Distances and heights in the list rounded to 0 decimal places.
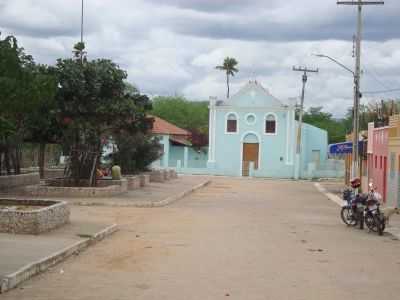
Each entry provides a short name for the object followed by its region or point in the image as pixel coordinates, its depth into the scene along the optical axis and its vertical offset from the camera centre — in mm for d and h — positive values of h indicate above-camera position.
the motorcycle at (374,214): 22047 -1090
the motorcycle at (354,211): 23391 -1069
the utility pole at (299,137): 73000 +3375
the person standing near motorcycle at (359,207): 23312 -951
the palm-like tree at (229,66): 107312 +14215
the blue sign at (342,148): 54656 +1863
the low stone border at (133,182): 38578 -635
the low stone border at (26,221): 16844 -1143
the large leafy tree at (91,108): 31125 +2399
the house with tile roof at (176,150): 76750 +2063
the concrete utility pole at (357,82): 39562 +4614
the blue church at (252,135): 75188 +3562
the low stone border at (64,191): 30828 -917
